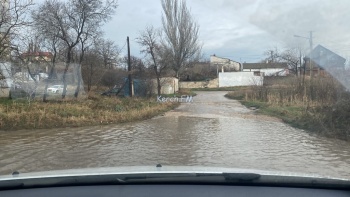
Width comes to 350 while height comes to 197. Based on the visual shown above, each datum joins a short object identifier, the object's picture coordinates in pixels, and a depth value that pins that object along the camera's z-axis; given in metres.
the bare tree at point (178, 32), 57.03
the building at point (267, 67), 72.12
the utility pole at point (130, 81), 34.59
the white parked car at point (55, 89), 28.83
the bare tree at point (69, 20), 27.25
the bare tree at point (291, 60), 58.88
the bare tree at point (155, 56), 39.66
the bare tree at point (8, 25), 21.86
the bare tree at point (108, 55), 39.80
